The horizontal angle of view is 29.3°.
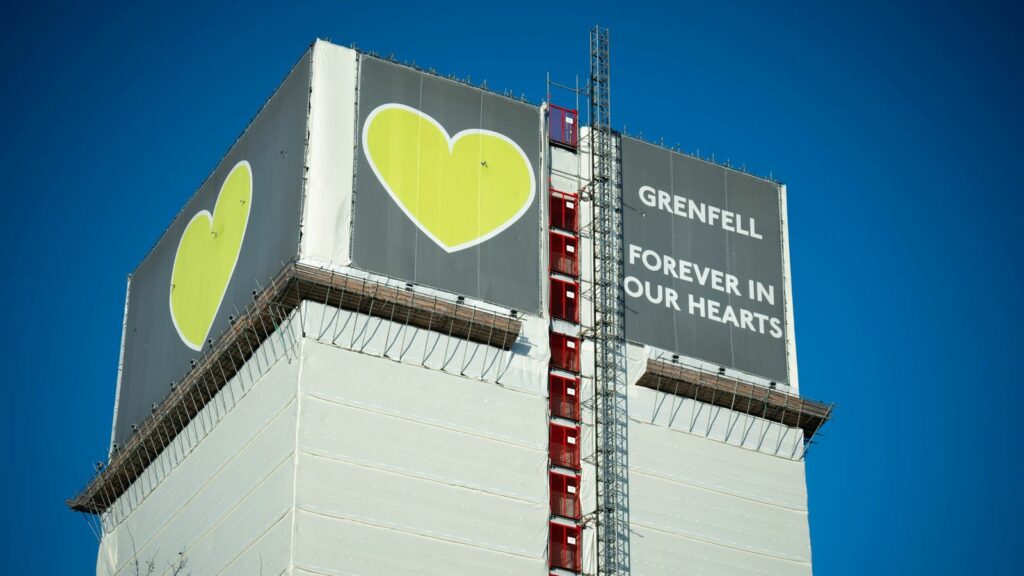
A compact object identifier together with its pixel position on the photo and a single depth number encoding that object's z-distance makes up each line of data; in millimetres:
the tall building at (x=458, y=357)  109438
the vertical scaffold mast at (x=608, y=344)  114625
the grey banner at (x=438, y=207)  114625
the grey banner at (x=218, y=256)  116875
